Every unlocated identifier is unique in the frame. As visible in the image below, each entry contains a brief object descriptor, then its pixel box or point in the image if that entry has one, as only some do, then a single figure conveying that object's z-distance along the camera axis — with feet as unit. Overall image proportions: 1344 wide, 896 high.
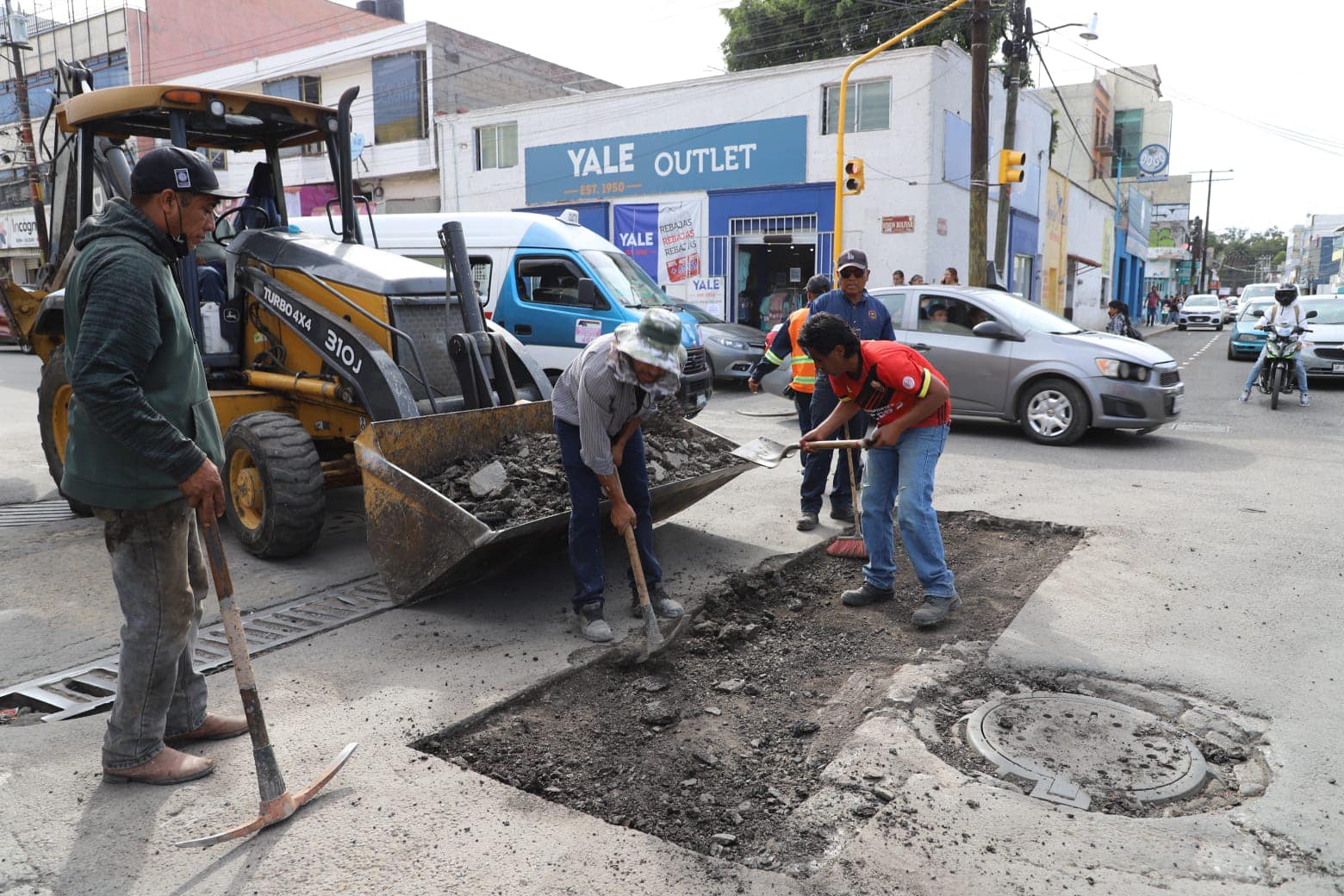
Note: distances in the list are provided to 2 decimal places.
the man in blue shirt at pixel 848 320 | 21.38
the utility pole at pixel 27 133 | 79.51
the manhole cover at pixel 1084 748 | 10.79
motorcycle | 42.98
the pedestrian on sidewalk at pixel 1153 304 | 147.13
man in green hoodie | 9.71
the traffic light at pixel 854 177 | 53.98
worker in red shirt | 15.10
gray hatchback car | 32.73
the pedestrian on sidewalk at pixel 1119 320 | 60.23
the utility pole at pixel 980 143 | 54.95
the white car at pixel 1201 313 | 134.31
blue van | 36.42
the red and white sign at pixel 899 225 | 65.57
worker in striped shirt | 13.38
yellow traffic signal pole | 54.03
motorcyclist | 43.21
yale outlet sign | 68.74
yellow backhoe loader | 17.69
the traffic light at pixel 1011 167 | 54.60
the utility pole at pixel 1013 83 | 61.87
